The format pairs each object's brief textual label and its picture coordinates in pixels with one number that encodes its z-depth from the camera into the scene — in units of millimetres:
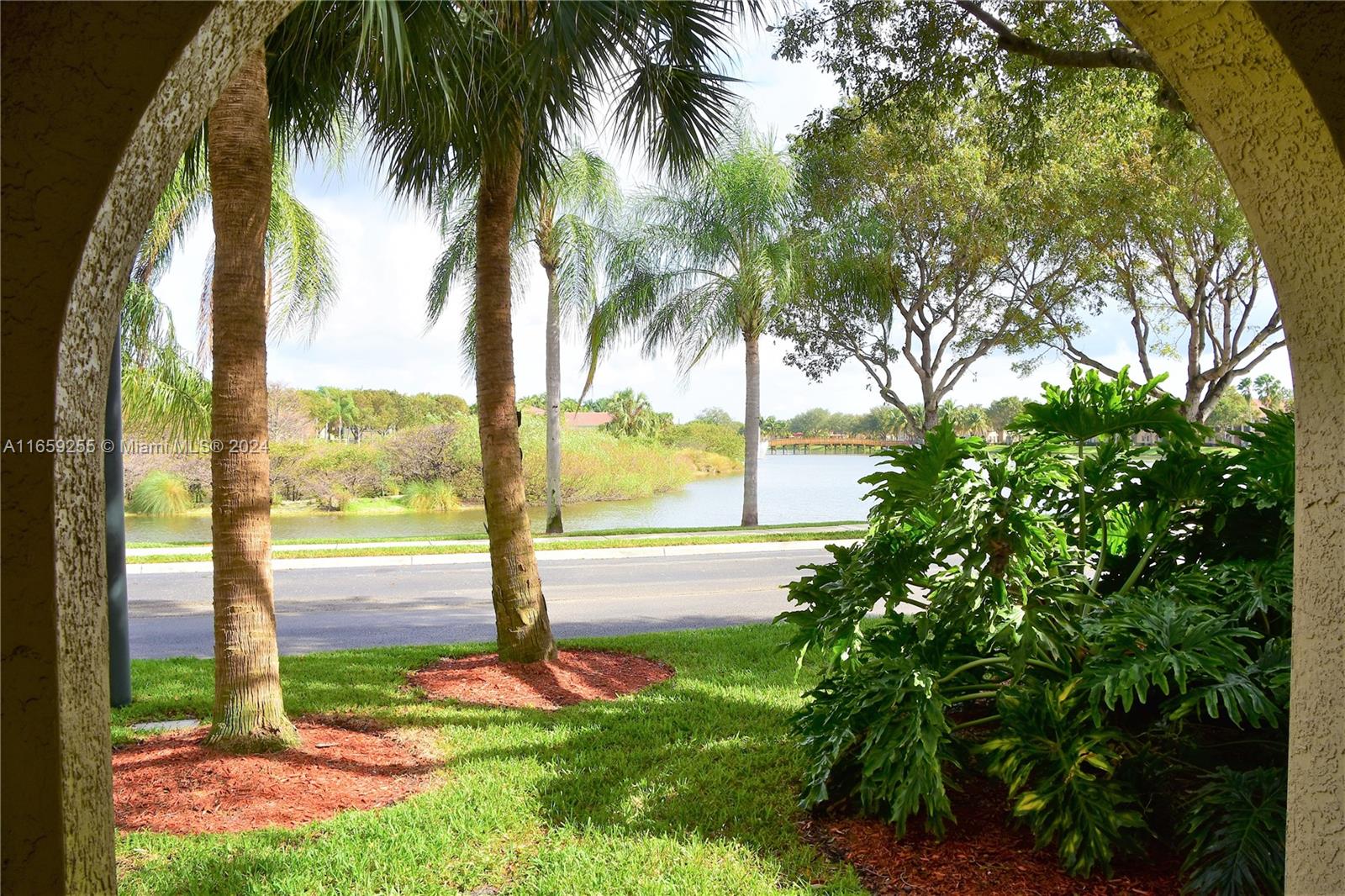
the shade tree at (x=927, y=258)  18125
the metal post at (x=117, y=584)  5859
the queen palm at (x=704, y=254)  18328
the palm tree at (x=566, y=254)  18000
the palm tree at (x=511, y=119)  5391
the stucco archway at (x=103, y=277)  1591
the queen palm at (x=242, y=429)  4637
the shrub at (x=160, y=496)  26797
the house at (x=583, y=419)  38975
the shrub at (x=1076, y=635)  3148
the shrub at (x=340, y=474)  30328
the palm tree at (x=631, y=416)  46375
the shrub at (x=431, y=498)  29803
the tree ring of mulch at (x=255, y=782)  3988
